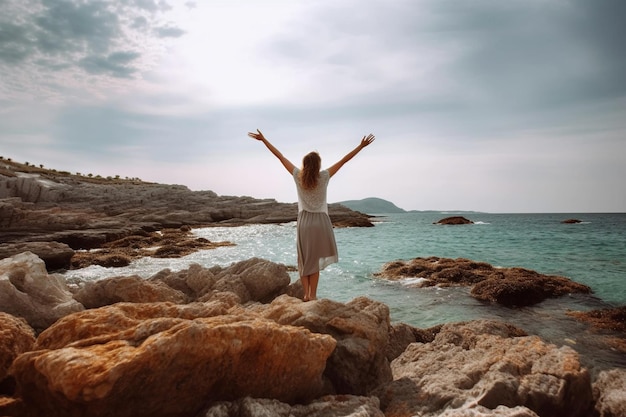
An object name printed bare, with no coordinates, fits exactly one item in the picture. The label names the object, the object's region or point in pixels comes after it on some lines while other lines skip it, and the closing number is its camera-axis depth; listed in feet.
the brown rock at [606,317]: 30.22
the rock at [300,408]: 10.57
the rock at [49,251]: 57.41
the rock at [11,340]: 12.51
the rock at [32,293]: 17.33
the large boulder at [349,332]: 15.07
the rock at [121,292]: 21.47
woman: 22.57
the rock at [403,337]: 21.04
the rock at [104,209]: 83.15
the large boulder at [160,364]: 9.73
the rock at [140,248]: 62.18
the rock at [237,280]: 26.84
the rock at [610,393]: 13.75
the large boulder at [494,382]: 12.64
